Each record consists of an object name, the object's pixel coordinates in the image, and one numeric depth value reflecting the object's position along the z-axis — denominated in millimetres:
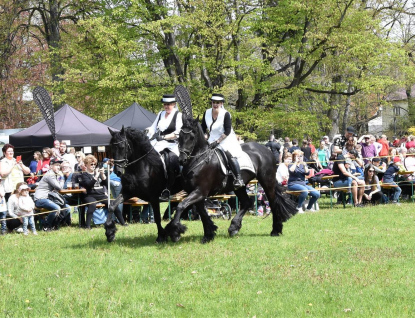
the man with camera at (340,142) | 20516
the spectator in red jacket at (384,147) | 23059
